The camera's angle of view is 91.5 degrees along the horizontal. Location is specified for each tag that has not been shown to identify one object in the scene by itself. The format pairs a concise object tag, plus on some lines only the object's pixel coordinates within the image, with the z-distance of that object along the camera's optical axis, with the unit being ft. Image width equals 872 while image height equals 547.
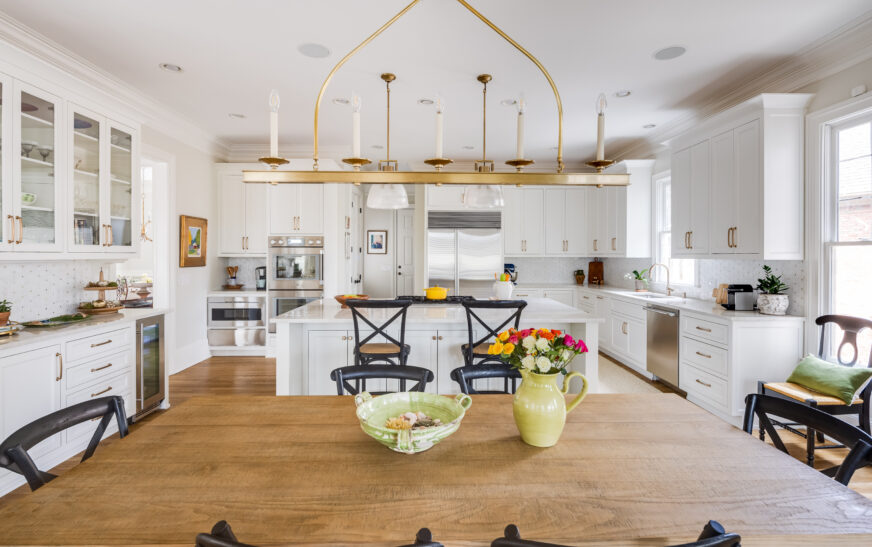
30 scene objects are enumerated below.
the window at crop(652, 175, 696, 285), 16.69
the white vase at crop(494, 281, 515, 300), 11.80
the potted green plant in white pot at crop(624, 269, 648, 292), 17.38
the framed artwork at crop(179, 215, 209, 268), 15.92
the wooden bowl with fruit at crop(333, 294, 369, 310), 11.05
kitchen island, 10.45
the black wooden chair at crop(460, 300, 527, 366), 9.11
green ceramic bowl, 4.05
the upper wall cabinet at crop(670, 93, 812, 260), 10.75
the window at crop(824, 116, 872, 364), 9.39
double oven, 18.12
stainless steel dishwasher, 13.52
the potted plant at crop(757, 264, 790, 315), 11.05
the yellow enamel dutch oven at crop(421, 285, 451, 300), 12.21
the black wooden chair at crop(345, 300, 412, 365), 9.21
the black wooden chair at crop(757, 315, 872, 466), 8.54
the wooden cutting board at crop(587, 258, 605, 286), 21.99
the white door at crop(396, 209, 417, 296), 28.32
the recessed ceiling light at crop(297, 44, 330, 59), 10.00
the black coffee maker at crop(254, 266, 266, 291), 18.84
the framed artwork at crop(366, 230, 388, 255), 28.30
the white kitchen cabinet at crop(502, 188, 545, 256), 21.39
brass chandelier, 6.82
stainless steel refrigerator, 20.58
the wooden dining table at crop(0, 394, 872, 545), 3.05
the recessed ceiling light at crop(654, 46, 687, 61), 9.95
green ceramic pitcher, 4.33
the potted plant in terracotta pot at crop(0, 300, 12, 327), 8.27
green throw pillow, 8.54
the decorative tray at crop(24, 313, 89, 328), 9.25
